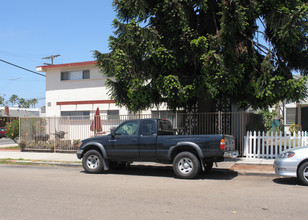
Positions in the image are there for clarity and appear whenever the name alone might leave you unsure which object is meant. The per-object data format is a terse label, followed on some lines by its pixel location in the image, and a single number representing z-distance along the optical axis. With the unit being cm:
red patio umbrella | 1644
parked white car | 823
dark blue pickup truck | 930
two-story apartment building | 2165
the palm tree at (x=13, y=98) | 11981
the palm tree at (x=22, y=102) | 12125
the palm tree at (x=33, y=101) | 12075
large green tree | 1181
